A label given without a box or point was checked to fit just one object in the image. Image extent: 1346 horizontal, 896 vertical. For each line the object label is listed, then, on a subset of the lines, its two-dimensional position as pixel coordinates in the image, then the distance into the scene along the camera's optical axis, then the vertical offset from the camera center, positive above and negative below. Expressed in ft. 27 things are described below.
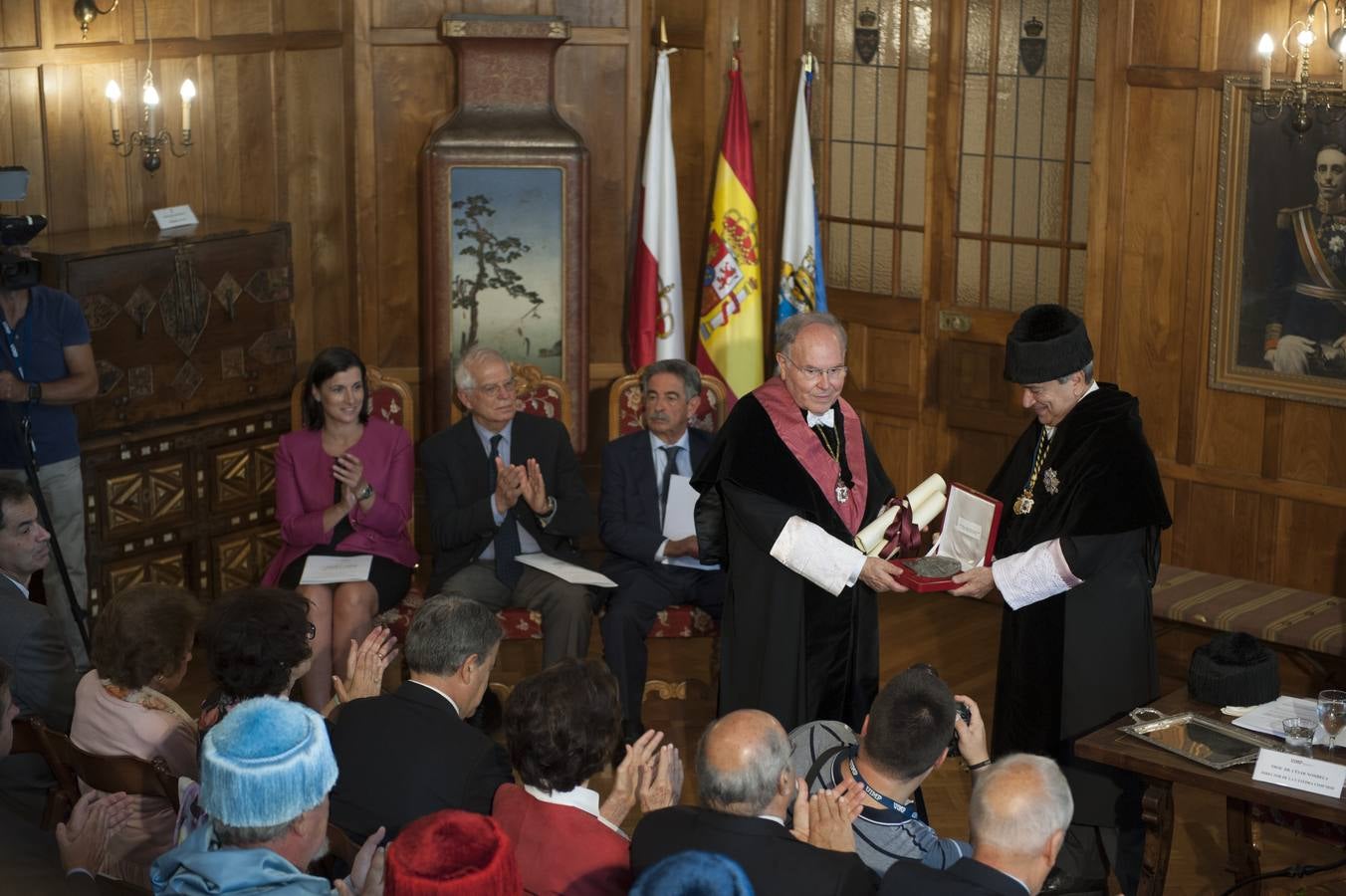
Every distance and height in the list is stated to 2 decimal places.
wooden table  12.18 -4.66
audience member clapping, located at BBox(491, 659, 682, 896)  10.01 -4.03
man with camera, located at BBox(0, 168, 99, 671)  18.16 -2.57
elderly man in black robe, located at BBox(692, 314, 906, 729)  15.23 -3.55
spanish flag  24.08 -1.82
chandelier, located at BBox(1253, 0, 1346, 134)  18.72 +0.63
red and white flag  23.76 -1.56
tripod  17.81 -3.73
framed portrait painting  19.57 -1.27
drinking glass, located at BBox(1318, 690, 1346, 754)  12.88 -4.29
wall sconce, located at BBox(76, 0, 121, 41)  20.49 +1.62
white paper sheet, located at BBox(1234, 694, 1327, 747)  13.32 -4.49
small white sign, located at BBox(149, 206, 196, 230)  21.38 -0.89
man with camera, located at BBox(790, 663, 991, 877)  10.99 -4.02
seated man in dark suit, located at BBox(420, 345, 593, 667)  18.20 -3.91
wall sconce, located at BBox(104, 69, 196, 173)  21.07 +0.22
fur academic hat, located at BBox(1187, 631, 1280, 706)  13.73 -4.24
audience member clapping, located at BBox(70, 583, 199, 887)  12.36 -4.02
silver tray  12.78 -4.55
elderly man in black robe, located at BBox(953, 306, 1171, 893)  14.58 -3.62
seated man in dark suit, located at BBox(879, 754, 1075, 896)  9.46 -3.91
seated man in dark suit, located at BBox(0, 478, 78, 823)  12.82 -4.12
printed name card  12.26 -4.54
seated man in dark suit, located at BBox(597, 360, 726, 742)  18.28 -4.23
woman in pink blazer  18.15 -3.88
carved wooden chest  19.98 -3.07
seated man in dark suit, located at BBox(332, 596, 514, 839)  11.32 -4.07
